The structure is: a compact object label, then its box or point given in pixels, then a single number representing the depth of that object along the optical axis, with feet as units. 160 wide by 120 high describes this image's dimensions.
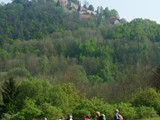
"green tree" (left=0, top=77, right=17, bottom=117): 178.30
